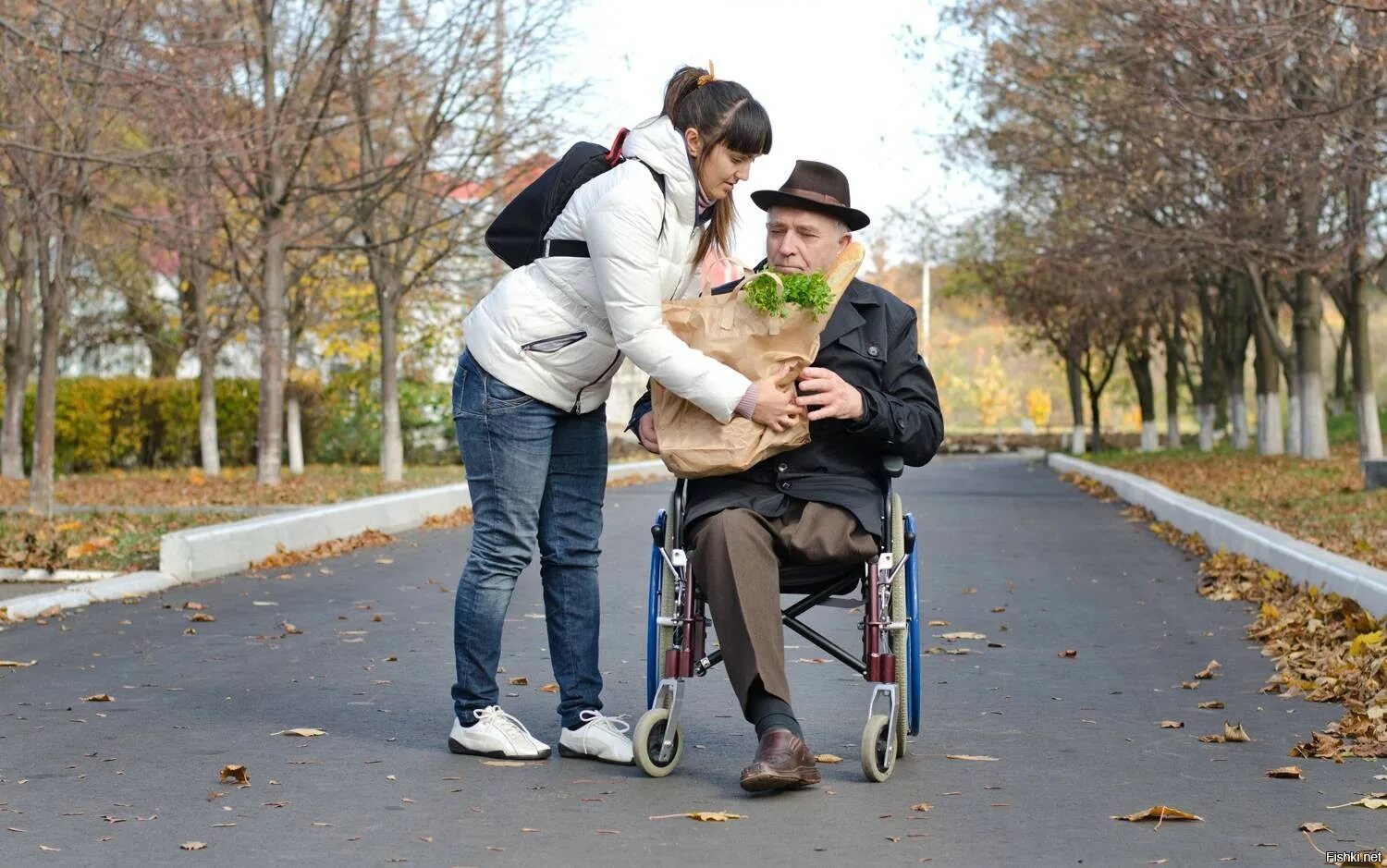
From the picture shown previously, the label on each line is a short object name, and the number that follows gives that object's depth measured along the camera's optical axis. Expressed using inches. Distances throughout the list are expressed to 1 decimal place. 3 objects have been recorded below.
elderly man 205.3
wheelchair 211.0
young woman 204.5
